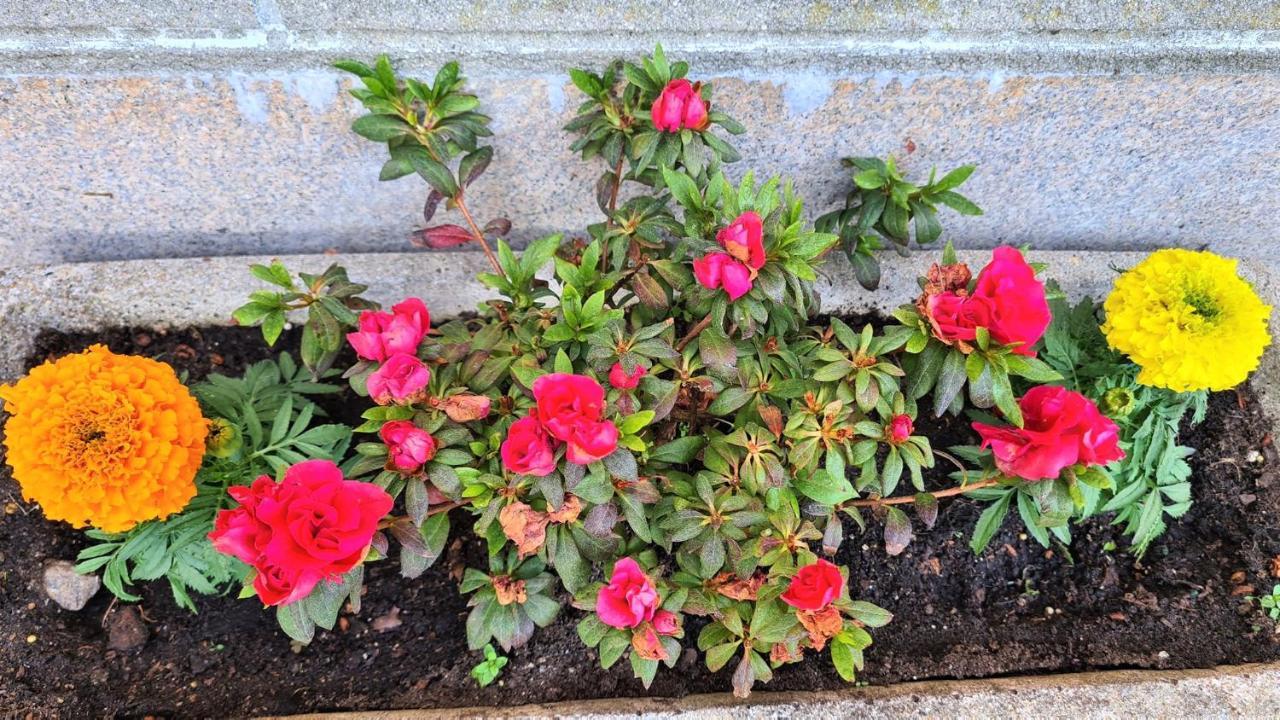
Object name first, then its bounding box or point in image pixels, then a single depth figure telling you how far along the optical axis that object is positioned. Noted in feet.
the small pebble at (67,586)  1.29
